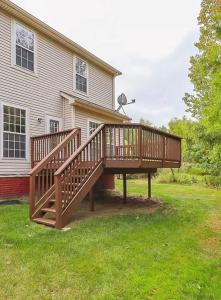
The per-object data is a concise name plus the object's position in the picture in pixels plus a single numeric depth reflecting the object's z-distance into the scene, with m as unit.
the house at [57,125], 5.29
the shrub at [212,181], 12.24
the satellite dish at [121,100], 12.72
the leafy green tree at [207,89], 4.65
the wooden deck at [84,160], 4.92
